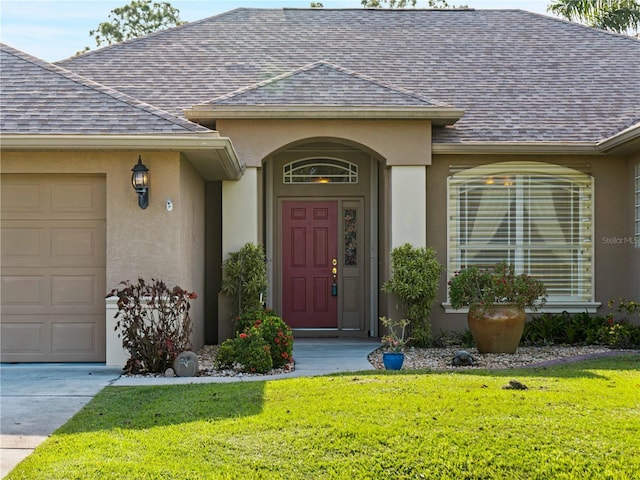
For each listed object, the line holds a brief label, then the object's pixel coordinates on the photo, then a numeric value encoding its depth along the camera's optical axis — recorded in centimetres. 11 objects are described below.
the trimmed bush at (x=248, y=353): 968
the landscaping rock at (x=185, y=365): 951
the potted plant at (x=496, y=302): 1128
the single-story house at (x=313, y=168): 1036
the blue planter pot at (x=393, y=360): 995
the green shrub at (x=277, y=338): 1012
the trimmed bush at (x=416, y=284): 1228
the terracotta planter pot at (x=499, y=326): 1132
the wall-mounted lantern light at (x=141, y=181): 1003
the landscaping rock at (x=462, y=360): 1045
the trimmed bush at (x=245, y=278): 1233
